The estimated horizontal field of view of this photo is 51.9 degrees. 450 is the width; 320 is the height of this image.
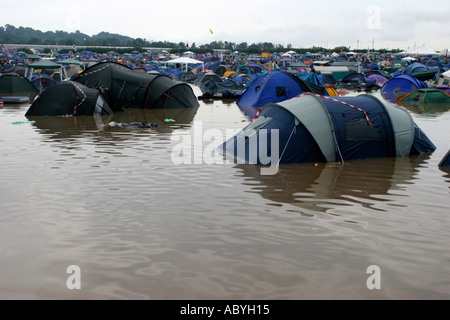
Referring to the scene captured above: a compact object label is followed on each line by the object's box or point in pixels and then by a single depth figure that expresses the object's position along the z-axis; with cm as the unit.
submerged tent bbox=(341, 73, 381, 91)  4018
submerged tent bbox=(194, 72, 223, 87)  4300
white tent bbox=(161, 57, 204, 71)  5350
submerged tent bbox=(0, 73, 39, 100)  3291
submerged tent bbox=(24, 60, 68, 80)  3473
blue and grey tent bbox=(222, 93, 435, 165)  1194
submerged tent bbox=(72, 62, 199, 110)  2477
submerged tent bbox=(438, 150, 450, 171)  1192
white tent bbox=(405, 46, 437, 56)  7406
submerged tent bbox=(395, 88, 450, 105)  2816
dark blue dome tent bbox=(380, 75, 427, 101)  3347
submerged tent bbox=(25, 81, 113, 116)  2161
